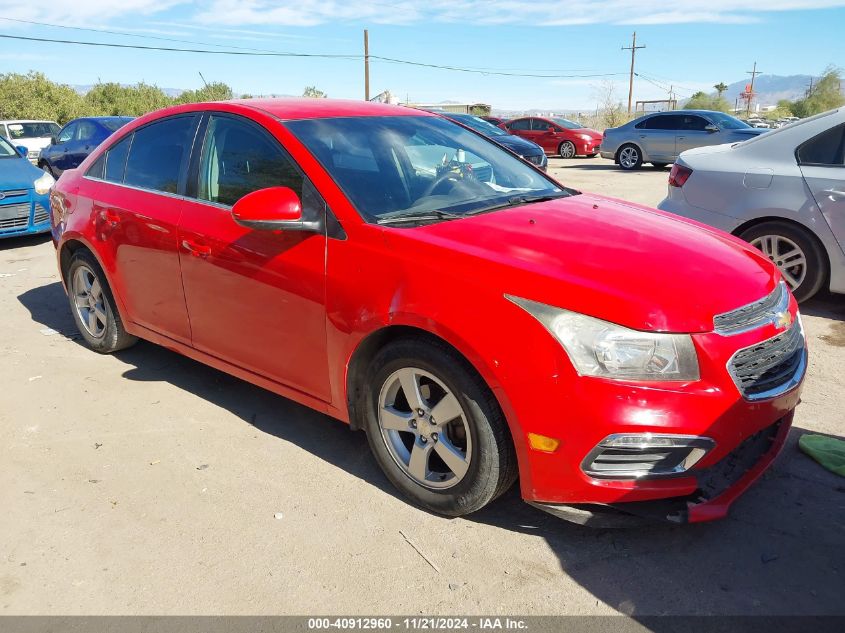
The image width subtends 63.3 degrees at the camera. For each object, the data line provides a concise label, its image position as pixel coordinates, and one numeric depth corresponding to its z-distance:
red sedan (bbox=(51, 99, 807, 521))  2.42
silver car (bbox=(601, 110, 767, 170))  17.27
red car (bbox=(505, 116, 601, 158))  22.73
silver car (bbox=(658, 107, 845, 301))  5.14
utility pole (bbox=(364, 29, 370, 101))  40.91
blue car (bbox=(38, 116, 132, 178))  14.85
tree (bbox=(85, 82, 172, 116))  42.44
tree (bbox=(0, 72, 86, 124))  37.75
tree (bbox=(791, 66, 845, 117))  66.38
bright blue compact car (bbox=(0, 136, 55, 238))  8.52
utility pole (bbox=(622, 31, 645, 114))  55.99
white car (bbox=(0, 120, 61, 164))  18.52
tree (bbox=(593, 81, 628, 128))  45.92
